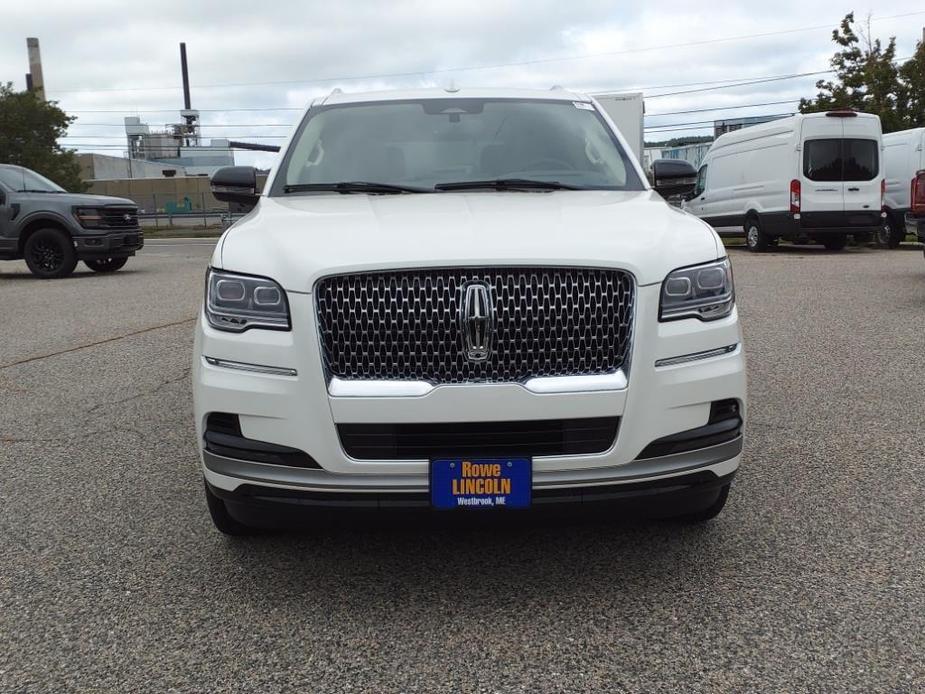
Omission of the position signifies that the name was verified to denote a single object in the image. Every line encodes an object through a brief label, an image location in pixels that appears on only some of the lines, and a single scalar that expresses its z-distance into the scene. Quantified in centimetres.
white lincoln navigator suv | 278
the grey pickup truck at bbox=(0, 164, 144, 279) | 1493
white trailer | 2181
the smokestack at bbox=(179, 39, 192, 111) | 7850
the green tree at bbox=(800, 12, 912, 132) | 2847
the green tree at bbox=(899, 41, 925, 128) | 2795
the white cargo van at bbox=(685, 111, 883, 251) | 1702
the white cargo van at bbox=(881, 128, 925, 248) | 1758
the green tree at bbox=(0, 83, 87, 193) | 4484
